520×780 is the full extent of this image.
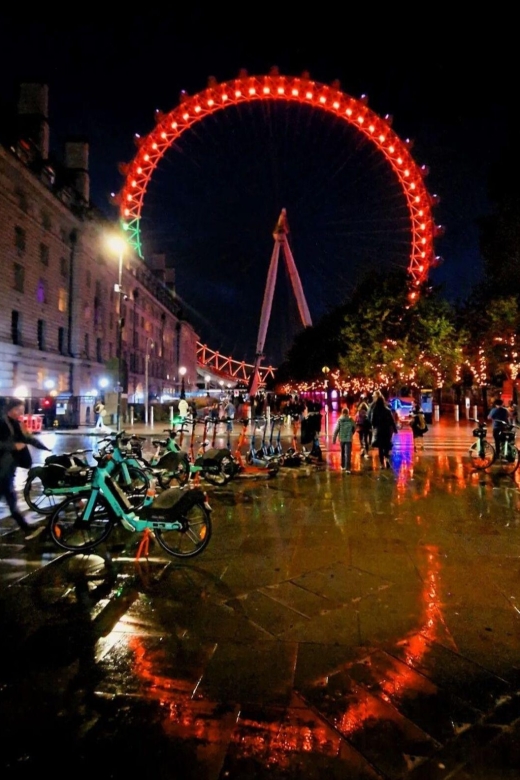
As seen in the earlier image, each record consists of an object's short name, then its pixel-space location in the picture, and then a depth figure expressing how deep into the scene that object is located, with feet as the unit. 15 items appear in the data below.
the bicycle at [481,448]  46.06
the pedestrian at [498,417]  44.01
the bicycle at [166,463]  33.47
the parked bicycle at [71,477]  24.63
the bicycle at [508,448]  43.75
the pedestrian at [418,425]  60.20
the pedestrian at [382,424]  43.55
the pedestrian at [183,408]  71.67
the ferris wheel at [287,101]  130.11
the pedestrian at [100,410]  89.79
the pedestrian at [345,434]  42.57
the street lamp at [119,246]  58.78
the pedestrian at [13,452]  24.73
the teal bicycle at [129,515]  20.76
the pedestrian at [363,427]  56.15
